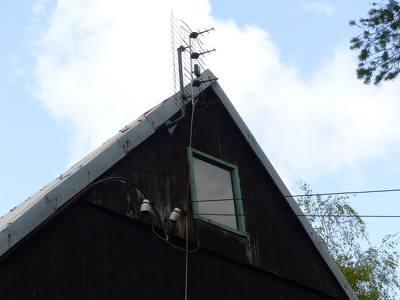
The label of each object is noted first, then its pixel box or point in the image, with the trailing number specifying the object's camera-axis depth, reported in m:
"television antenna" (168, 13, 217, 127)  13.09
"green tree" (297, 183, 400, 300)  25.67
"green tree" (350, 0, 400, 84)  12.17
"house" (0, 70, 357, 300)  10.16
